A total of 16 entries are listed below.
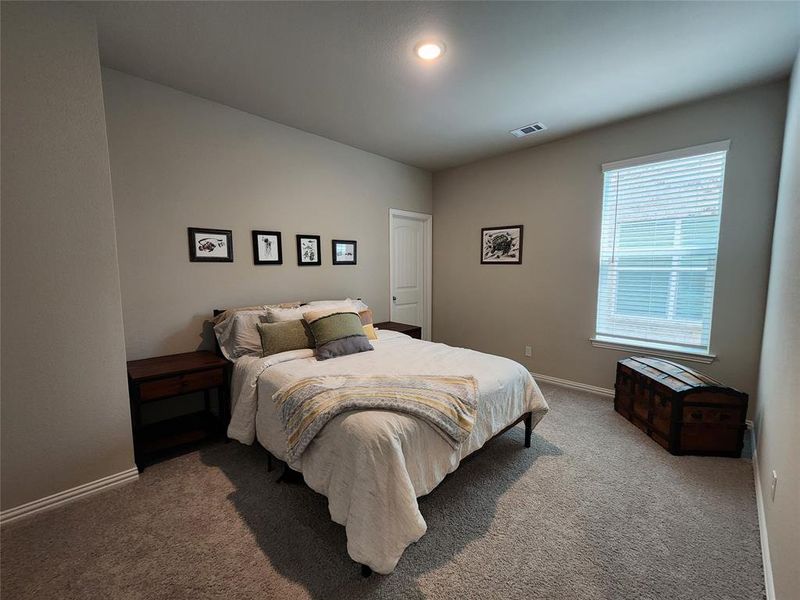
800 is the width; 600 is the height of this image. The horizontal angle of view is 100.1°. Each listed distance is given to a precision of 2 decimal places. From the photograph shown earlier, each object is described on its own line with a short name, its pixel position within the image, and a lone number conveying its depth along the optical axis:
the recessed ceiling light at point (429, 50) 2.15
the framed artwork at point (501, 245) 4.20
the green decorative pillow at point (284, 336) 2.66
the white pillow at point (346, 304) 3.33
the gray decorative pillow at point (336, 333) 2.69
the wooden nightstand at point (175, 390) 2.26
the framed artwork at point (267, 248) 3.27
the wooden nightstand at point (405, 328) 4.10
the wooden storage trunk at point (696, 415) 2.39
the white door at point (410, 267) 4.68
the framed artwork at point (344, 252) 3.94
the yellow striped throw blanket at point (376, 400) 1.68
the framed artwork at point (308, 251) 3.62
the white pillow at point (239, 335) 2.71
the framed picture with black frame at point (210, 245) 2.88
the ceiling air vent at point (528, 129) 3.37
